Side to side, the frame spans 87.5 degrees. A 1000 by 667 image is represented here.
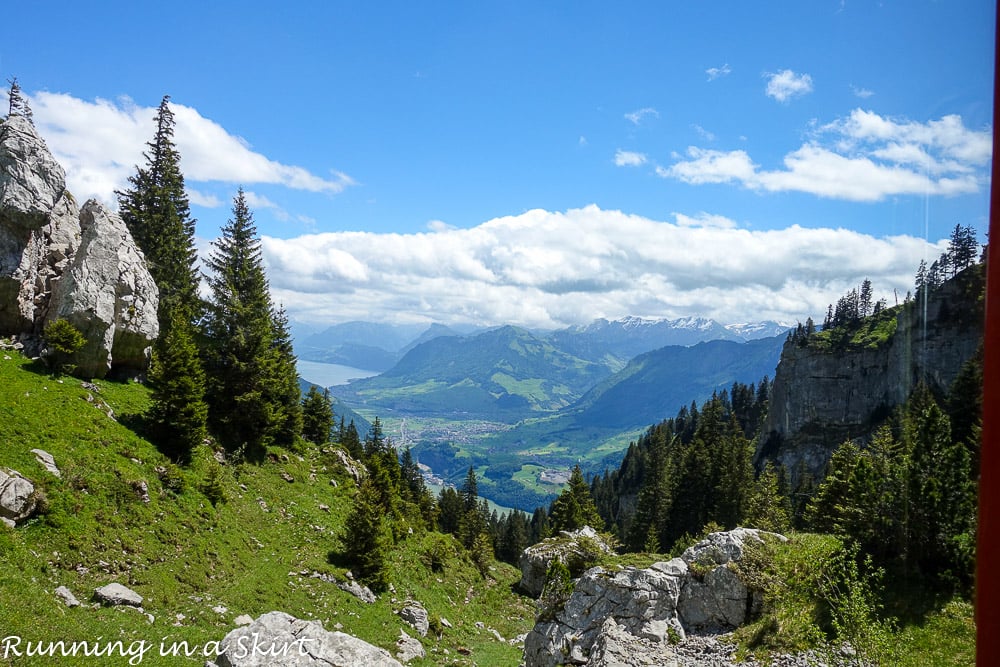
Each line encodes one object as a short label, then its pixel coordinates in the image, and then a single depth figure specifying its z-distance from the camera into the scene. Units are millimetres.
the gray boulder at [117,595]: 16750
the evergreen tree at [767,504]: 39038
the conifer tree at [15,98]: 39812
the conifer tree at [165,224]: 39500
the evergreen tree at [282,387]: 37000
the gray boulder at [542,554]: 41625
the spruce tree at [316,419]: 50322
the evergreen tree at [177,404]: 26312
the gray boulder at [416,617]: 28469
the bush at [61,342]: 25297
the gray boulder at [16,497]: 16672
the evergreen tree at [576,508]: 60375
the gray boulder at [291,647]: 15016
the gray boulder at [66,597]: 15672
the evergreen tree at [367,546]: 29531
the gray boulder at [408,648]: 24406
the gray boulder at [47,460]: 19125
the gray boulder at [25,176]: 26781
